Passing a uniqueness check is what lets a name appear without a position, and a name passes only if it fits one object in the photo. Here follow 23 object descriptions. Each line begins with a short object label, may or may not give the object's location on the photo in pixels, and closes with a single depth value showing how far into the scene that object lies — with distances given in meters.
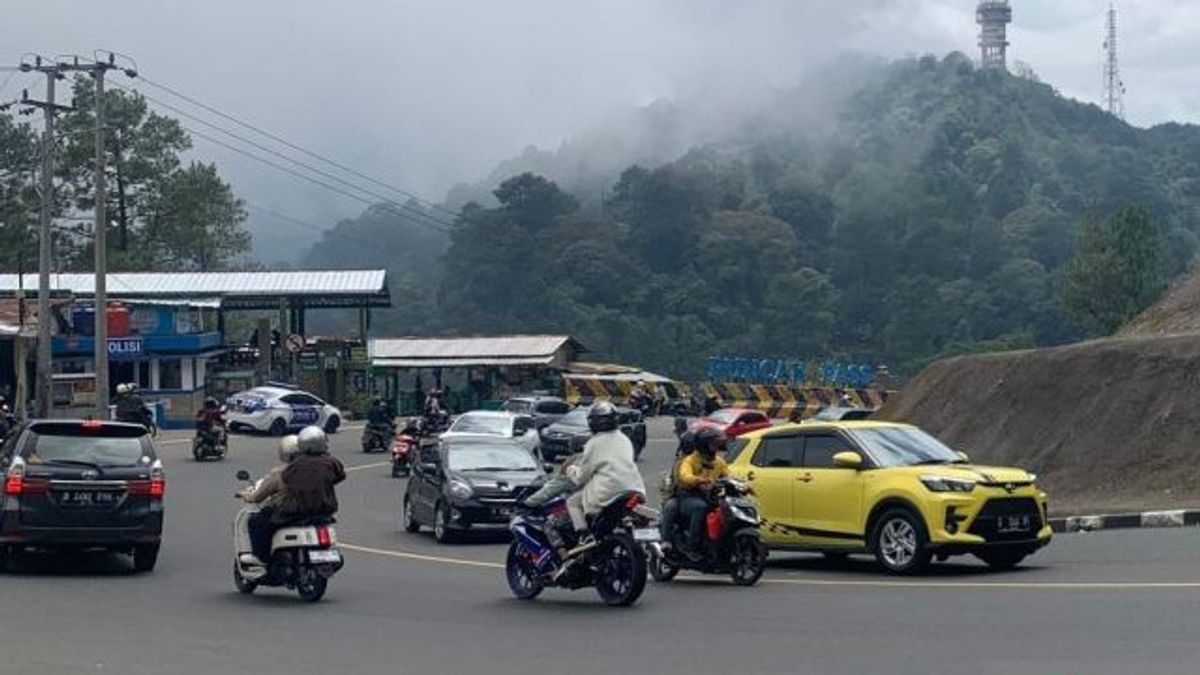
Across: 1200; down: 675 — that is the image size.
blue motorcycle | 16.41
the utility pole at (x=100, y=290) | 50.69
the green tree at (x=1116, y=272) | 92.50
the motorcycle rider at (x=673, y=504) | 18.50
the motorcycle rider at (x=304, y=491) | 17.72
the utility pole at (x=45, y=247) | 50.19
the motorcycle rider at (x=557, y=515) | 16.88
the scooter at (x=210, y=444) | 48.91
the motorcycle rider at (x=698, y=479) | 18.25
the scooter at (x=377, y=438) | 54.03
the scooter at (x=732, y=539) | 18.06
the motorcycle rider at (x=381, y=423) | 54.06
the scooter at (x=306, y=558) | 17.64
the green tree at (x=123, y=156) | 100.38
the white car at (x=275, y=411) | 61.28
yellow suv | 18.31
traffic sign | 76.63
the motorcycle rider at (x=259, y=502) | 17.88
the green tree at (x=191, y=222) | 105.75
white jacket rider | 16.48
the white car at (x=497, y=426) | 44.09
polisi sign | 69.81
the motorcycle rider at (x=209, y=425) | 48.91
